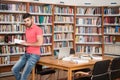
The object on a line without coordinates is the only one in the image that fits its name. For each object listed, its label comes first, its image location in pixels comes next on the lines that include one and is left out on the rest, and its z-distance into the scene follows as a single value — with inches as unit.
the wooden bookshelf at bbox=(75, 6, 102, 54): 331.3
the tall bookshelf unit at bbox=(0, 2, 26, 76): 257.3
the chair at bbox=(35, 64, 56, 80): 197.3
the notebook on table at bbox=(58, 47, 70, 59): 189.1
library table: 159.2
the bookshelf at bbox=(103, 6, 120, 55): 320.2
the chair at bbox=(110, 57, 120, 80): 170.4
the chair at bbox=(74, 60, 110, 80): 154.9
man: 174.7
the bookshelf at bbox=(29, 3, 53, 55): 287.4
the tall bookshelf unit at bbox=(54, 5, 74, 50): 308.0
